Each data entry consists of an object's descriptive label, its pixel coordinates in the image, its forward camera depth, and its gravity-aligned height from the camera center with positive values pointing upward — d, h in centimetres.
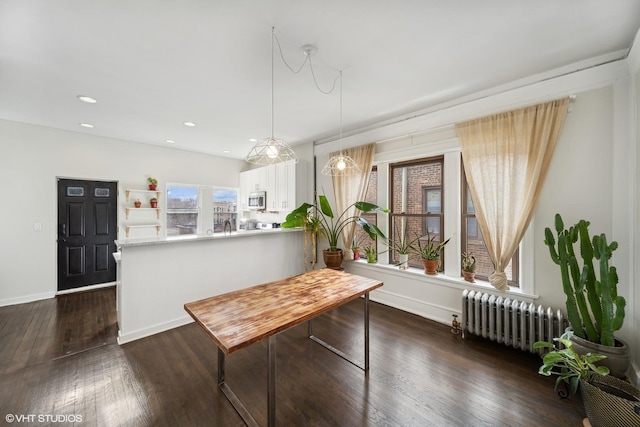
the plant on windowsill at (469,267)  298 -69
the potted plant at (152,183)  496 +57
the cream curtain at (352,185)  393 +45
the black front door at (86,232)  427 -40
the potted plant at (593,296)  178 -64
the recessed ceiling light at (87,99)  294 +138
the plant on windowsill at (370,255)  399 -72
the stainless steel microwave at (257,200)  544 +25
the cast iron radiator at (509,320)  229 -109
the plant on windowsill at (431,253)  330 -58
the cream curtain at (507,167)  244 +50
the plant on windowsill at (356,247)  425 -63
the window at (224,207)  608 +10
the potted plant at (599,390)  141 -116
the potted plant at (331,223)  352 -19
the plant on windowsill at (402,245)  367 -52
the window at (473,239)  305 -35
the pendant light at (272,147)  207 +55
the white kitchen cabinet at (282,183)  480 +59
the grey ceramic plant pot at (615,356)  180 -107
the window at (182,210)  538 +2
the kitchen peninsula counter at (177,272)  276 -83
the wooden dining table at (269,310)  142 -70
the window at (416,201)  341 +16
